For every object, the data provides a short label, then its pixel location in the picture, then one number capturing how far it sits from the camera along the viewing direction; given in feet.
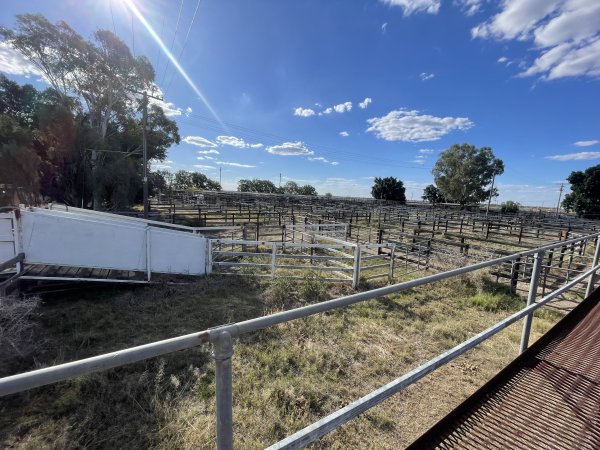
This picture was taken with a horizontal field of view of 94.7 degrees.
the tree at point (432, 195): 189.98
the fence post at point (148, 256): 20.16
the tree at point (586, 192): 102.63
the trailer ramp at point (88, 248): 17.74
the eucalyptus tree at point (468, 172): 142.51
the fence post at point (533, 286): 8.16
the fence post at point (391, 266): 23.53
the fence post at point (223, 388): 2.78
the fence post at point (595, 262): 13.04
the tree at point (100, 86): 57.77
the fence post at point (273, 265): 22.31
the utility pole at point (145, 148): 48.16
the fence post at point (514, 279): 20.12
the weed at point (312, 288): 19.60
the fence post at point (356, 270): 20.99
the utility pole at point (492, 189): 139.53
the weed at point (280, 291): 18.62
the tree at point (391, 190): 180.45
